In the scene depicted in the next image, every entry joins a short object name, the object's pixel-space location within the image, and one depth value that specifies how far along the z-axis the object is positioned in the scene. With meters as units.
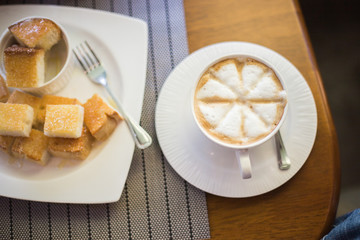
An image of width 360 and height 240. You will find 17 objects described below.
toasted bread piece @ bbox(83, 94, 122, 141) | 0.50
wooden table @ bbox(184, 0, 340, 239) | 0.50
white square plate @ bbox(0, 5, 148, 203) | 0.50
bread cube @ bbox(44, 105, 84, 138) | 0.49
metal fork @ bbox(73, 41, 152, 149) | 0.53
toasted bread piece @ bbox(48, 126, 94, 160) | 0.50
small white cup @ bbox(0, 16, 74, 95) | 0.52
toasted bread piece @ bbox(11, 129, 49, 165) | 0.50
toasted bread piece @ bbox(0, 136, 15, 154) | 0.50
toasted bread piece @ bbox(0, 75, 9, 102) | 0.52
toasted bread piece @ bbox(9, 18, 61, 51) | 0.51
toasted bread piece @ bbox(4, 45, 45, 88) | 0.51
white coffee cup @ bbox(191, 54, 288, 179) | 0.46
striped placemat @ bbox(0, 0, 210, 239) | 0.51
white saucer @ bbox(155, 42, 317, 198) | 0.50
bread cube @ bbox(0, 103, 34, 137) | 0.49
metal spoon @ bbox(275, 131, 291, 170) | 0.50
